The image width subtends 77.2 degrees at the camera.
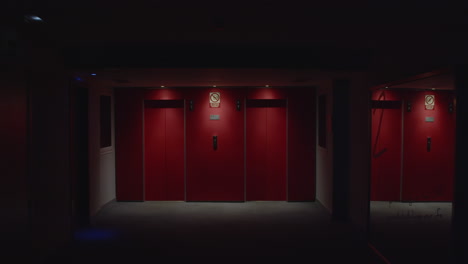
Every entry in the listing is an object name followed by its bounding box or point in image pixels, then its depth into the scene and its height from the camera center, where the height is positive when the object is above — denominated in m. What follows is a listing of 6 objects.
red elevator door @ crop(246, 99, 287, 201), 6.71 -0.54
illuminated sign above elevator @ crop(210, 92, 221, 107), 6.66 +0.63
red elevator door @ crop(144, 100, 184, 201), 6.76 -0.52
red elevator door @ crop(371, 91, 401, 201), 6.36 -0.55
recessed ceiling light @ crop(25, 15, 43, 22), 2.89 +1.09
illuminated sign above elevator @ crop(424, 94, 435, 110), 6.47 +0.56
